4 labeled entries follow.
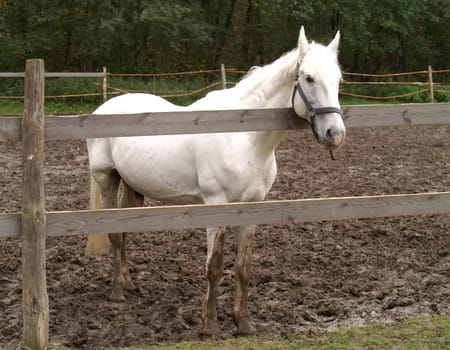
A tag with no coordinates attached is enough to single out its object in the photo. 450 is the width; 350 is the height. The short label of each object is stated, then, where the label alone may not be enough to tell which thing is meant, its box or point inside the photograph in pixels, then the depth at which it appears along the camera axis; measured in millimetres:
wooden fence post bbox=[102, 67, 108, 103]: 19328
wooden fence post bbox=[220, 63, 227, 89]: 18617
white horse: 3945
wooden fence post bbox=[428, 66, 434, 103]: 20659
